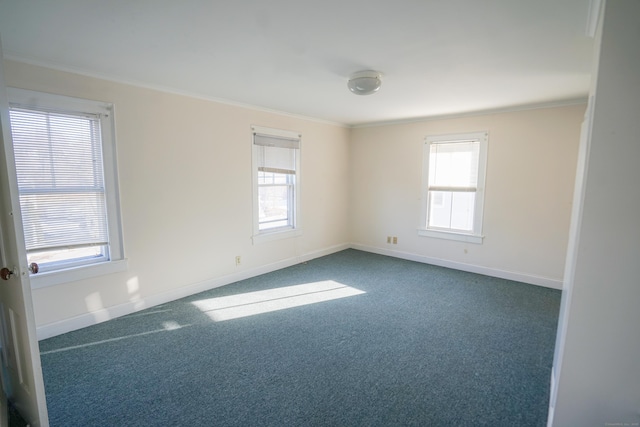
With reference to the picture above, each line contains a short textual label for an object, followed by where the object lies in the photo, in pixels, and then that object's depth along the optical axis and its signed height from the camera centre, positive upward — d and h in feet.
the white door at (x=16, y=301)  4.84 -2.06
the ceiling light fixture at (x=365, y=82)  8.78 +2.90
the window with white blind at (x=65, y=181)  8.23 -0.03
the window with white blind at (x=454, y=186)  14.67 -0.07
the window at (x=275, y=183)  14.16 -0.02
